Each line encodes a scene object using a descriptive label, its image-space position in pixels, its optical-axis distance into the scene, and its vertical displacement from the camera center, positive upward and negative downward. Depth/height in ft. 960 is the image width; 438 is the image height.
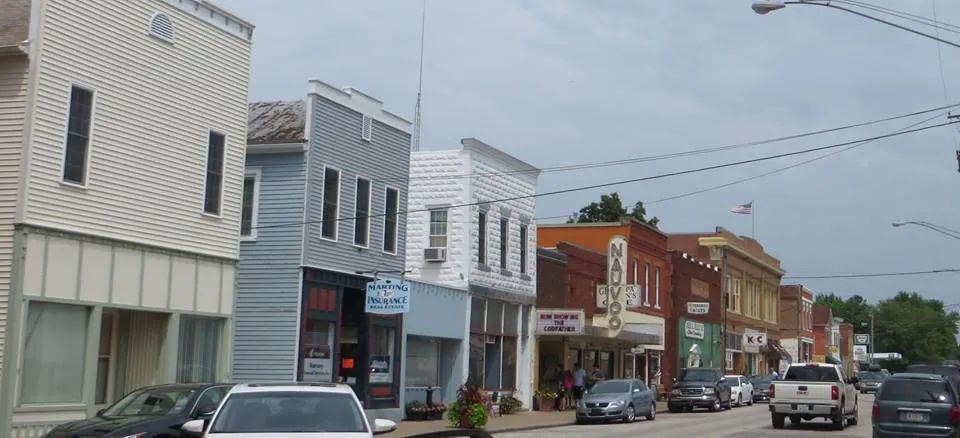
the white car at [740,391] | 155.74 -2.26
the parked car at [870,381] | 228.84 -0.32
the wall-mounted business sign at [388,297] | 92.84 +5.32
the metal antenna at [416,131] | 116.88 +24.45
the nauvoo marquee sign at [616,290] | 139.64 +9.98
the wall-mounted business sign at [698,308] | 178.40 +10.27
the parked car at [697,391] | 140.26 -2.29
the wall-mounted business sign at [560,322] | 125.59 +5.15
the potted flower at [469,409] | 92.12 -3.63
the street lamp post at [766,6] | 56.39 +18.37
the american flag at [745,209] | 188.14 +27.58
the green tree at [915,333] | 473.26 +20.20
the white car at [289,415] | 36.76 -1.87
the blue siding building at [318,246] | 90.17 +9.37
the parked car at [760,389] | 178.40 -2.16
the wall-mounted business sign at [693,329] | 188.46 +7.41
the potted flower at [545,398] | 128.69 -3.46
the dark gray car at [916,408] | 75.20 -1.81
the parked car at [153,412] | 51.88 -2.82
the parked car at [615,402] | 111.55 -3.16
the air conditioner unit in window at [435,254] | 112.16 +10.84
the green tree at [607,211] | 260.42 +36.91
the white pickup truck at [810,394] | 100.07 -1.52
